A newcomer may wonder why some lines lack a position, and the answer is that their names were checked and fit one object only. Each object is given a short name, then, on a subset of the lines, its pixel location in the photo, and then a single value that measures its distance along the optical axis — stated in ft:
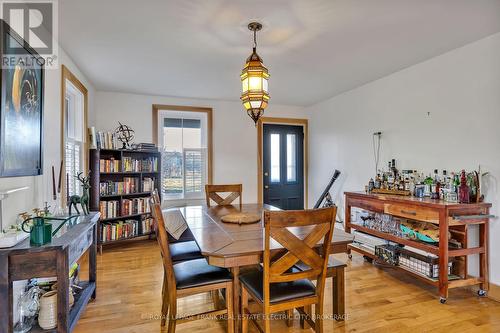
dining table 4.98
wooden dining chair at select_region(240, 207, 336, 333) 4.99
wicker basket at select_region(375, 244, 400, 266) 9.65
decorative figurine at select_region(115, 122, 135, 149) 14.46
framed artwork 5.62
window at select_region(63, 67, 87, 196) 10.52
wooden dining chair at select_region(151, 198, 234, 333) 5.72
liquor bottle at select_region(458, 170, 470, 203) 8.38
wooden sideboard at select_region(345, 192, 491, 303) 8.07
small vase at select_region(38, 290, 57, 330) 6.05
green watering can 5.30
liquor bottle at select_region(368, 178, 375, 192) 11.78
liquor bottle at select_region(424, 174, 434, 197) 9.76
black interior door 17.84
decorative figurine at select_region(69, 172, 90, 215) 7.74
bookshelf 12.74
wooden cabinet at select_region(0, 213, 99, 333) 4.98
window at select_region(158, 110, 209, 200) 15.88
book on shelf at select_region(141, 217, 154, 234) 14.19
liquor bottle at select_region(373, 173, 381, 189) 11.74
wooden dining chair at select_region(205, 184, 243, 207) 11.35
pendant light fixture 7.41
